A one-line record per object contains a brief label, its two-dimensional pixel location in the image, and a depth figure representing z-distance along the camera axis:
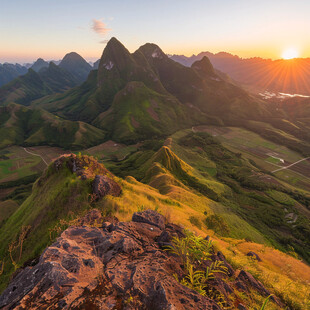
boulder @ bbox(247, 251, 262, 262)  24.13
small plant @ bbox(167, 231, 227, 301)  10.66
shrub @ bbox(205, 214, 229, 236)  42.16
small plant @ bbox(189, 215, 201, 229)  34.22
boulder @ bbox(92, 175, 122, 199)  25.37
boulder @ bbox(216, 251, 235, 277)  14.28
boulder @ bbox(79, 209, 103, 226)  17.55
